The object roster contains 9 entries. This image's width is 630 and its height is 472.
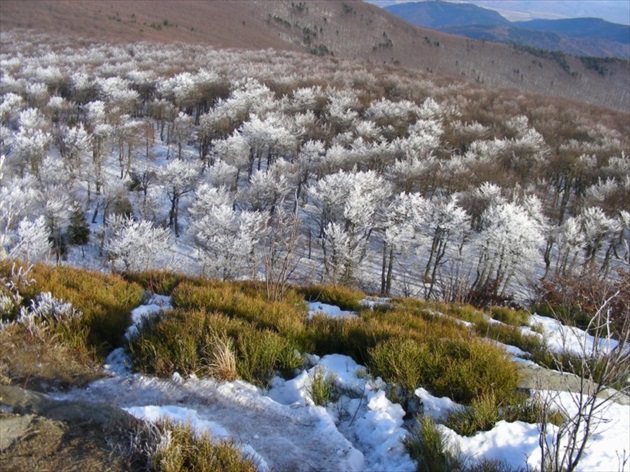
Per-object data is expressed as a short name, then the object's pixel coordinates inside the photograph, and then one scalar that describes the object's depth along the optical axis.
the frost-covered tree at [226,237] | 30.31
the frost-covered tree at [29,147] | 34.31
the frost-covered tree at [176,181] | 35.91
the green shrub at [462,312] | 6.98
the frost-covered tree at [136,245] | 29.47
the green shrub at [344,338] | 4.86
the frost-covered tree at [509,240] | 29.34
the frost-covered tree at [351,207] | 31.09
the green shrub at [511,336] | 5.93
